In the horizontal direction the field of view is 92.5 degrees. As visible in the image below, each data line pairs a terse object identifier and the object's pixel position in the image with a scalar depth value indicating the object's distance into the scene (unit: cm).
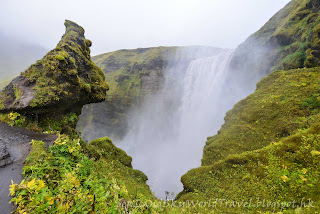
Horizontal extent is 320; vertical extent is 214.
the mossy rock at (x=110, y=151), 1202
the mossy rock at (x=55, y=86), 912
